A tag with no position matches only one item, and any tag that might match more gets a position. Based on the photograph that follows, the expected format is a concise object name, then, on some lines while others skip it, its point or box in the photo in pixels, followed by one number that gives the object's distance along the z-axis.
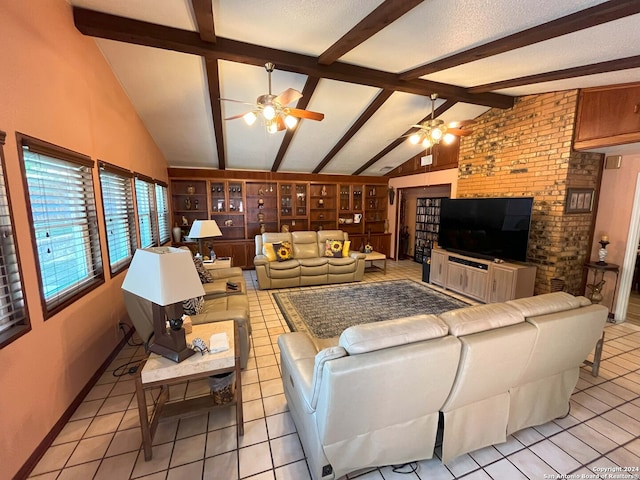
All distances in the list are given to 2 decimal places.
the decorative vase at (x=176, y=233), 5.99
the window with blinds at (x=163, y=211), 5.24
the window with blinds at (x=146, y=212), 4.09
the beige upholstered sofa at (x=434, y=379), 1.33
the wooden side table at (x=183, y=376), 1.62
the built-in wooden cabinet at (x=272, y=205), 6.50
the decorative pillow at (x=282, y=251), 5.23
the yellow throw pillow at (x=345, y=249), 5.66
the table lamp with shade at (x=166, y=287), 1.57
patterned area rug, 3.60
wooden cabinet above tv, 3.14
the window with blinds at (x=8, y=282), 1.57
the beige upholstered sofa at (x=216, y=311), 2.27
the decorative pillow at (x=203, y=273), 3.47
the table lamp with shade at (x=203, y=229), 4.05
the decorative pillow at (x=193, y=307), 2.64
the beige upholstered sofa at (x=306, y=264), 5.01
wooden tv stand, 3.94
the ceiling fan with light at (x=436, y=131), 3.92
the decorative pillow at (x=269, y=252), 5.17
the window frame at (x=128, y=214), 2.84
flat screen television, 3.97
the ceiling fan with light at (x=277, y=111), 2.89
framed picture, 3.84
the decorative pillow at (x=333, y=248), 5.59
